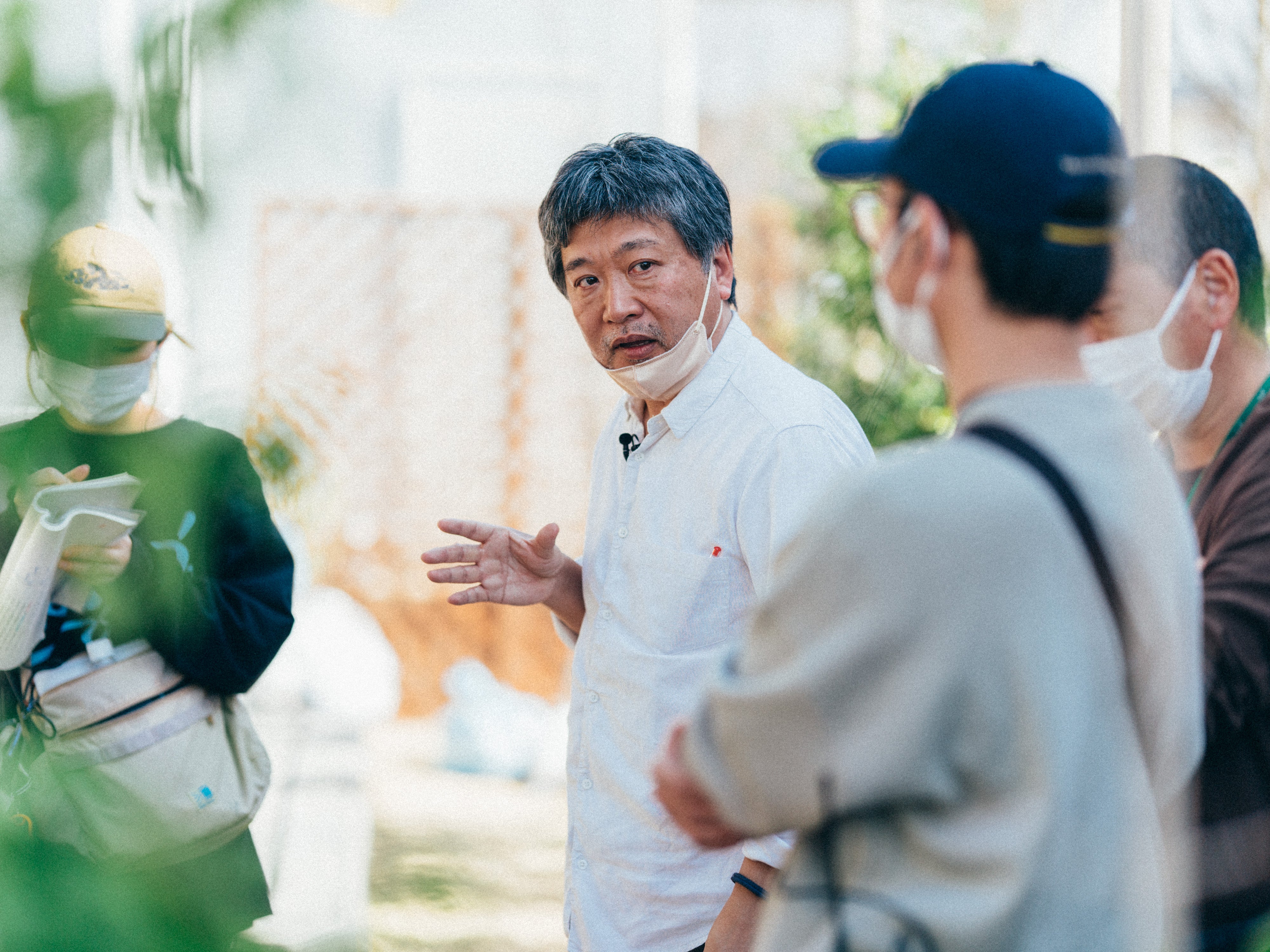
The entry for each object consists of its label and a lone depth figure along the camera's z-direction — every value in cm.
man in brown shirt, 288
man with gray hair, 312
